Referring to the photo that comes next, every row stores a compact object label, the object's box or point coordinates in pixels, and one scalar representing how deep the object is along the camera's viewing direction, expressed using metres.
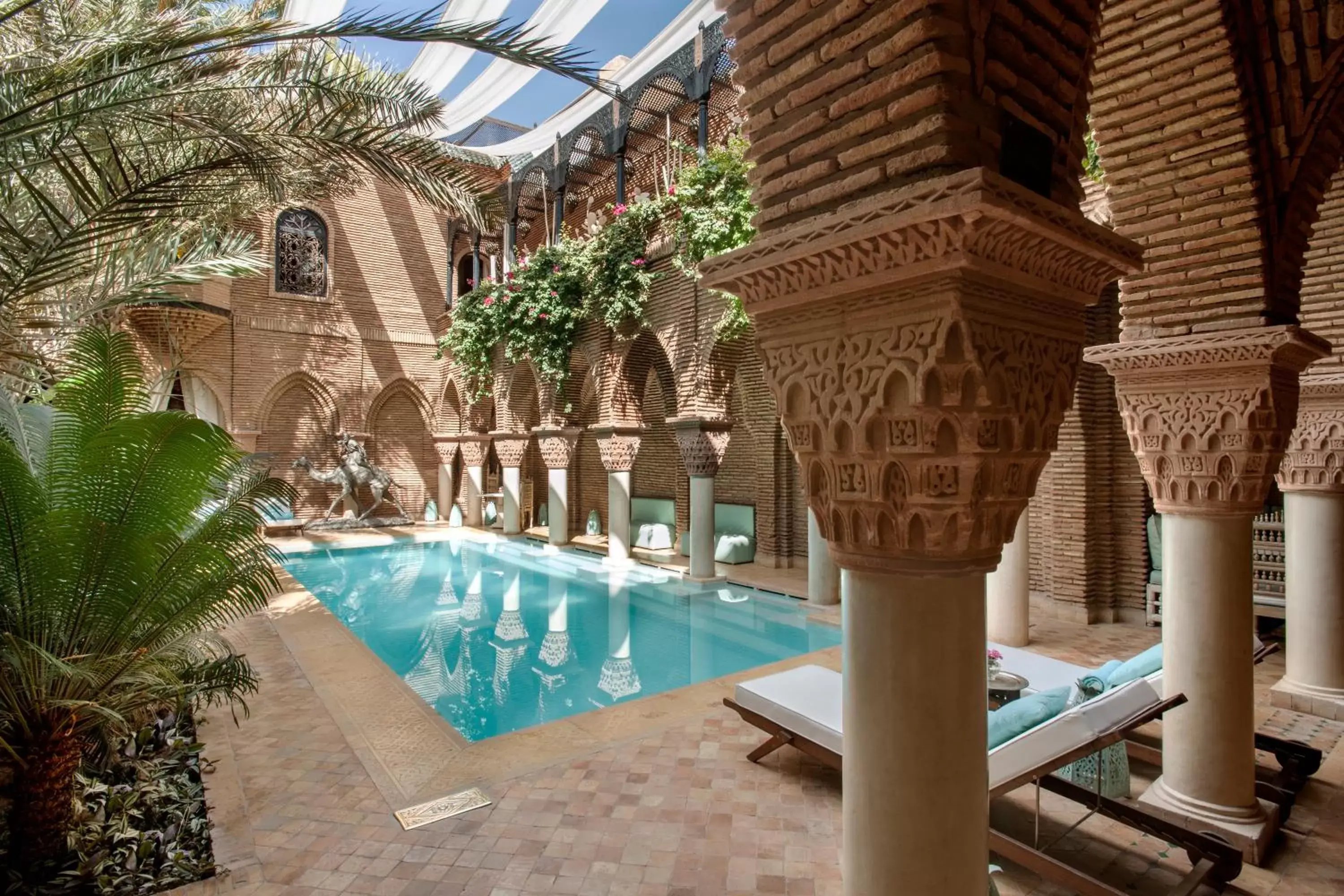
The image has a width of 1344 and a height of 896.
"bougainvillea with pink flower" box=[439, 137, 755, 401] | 8.26
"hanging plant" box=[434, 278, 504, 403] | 14.31
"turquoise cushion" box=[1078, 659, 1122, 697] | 3.98
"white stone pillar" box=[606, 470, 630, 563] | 12.10
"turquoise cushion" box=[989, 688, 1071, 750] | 3.48
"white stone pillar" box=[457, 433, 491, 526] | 17.55
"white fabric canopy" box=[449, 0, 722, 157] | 9.49
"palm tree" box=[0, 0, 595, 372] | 3.24
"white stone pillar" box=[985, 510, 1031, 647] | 6.68
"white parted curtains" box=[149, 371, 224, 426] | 15.28
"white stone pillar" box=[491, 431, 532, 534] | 15.34
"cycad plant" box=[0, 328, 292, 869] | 2.91
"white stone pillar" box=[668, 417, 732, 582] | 10.04
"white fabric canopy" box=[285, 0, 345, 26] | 8.45
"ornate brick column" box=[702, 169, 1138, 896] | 1.80
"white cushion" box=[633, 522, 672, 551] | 13.68
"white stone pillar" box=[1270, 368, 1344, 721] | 4.75
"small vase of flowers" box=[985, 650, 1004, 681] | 4.82
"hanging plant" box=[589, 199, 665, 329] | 10.33
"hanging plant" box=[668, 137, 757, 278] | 8.15
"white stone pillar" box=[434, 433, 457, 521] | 18.42
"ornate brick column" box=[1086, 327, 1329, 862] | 3.34
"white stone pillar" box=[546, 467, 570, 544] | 13.95
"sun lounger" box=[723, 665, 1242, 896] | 2.96
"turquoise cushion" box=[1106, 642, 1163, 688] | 4.21
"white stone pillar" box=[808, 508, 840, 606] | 8.59
